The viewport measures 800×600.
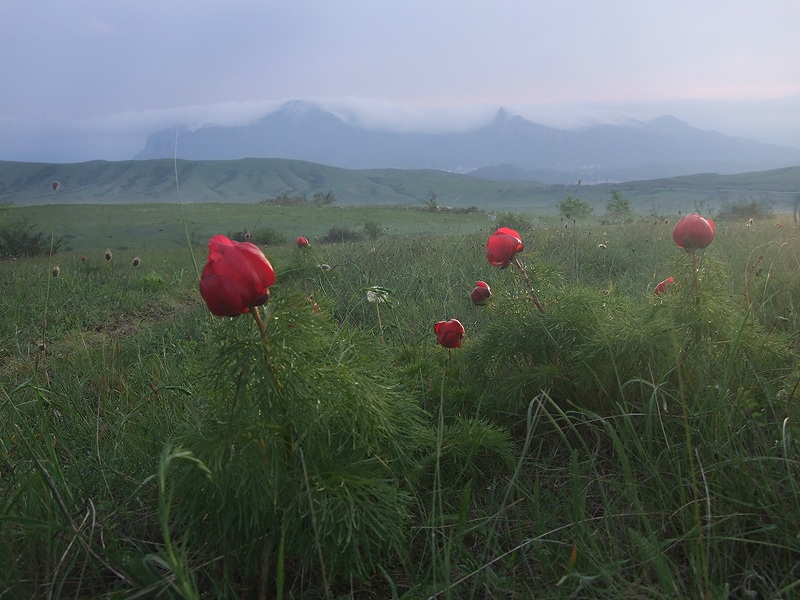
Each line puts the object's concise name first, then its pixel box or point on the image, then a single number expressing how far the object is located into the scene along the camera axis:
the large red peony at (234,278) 0.92
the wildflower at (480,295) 1.88
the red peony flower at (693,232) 1.50
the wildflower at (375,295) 1.49
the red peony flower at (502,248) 1.74
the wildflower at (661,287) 1.73
